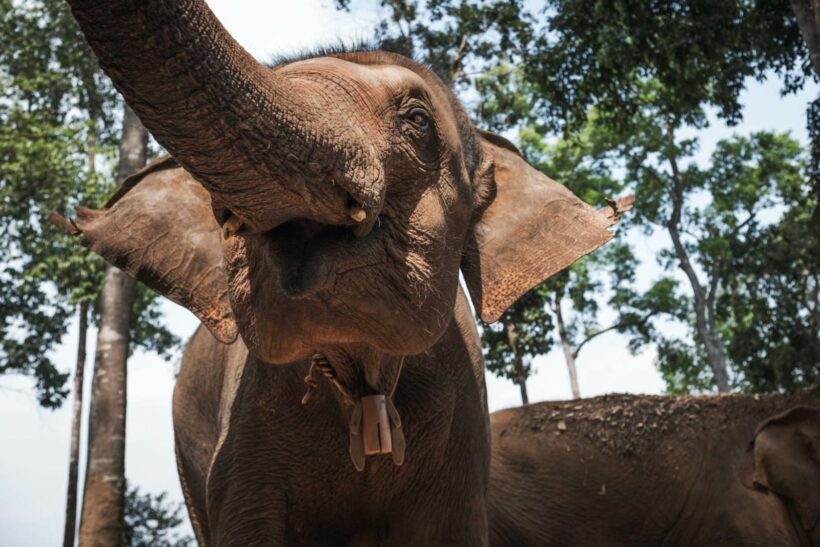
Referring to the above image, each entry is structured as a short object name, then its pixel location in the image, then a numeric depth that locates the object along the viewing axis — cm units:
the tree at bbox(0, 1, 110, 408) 1587
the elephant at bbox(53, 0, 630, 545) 193
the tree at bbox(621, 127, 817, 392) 2058
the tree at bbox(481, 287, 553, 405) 1470
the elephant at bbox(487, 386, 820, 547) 796
